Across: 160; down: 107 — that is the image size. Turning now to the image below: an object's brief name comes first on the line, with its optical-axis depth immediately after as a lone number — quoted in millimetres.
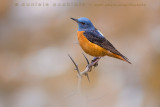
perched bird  8367
